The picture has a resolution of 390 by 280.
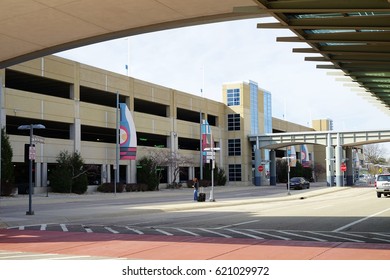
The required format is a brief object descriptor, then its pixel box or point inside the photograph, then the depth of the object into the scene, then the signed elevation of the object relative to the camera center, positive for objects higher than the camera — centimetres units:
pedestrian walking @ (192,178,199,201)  3516 -136
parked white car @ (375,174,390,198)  3934 -134
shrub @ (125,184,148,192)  5647 -193
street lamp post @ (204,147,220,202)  3503 +98
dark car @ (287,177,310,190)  6238 -186
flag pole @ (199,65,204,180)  7071 +208
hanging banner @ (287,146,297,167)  9870 +351
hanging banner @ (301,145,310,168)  10541 +256
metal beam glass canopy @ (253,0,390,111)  1098 +361
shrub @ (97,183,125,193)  5378 -182
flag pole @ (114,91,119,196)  5383 +304
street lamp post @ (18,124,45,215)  2202 +70
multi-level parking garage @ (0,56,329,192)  4794 +676
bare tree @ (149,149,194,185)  6262 +139
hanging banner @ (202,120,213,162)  7162 +509
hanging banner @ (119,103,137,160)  5597 +405
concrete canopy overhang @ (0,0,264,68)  1291 +442
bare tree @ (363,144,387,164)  16708 +555
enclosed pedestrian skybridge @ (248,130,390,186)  7162 +419
